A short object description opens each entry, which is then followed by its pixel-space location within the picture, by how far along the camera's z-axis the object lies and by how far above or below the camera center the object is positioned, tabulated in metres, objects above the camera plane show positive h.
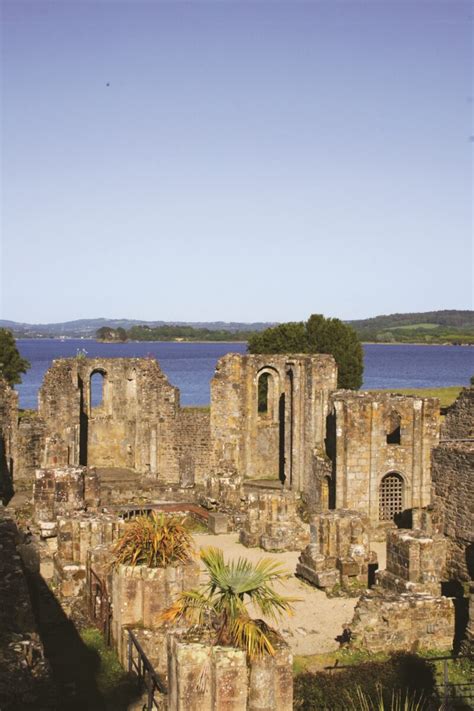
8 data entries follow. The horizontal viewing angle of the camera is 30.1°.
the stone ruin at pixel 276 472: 20.45 -5.15
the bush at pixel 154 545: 15.91 -3.95
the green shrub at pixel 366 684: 14.94 -6.40
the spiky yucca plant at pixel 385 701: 14.48 -6.35
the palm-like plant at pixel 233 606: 11.25 -3.73
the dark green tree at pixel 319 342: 66.75 -1.17
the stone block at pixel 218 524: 29.53 -6.62
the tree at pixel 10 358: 64.00 -2.32
